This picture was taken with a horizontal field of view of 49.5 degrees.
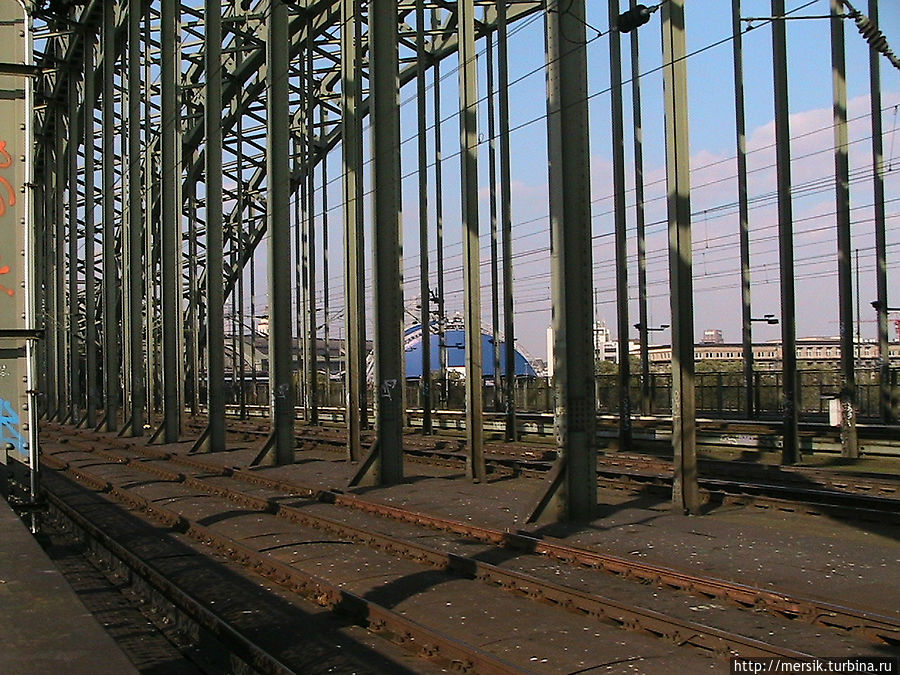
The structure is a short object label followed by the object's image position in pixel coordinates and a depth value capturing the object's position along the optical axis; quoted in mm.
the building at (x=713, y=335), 162438
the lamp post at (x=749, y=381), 26906
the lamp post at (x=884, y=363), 25045
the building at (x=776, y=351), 76819
